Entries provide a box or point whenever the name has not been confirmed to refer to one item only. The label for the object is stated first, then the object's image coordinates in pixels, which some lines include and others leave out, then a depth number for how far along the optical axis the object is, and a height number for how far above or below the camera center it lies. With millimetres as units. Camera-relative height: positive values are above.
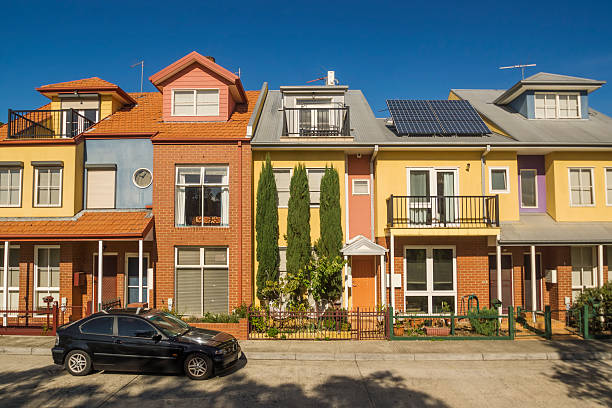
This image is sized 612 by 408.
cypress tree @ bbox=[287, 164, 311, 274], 14367 +558
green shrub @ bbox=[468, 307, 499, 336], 12391 -2455
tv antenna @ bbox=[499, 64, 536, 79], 19577 +8093
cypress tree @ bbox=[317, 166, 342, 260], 14492 +807
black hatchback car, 9203 -2360
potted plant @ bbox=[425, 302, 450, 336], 12594 -2722
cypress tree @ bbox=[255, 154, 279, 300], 14227 +421
